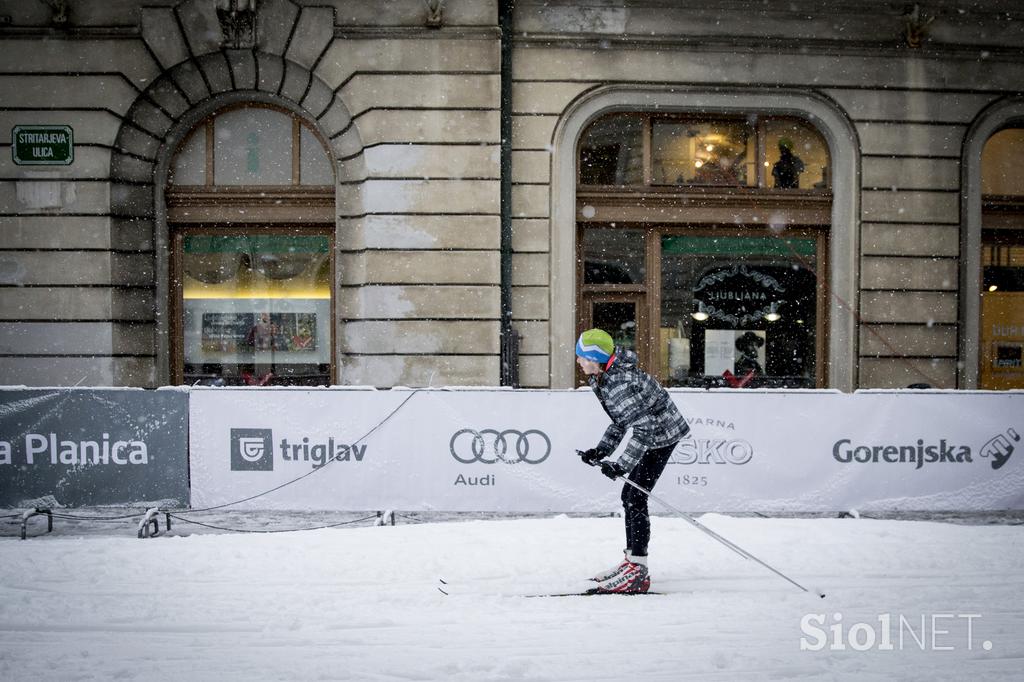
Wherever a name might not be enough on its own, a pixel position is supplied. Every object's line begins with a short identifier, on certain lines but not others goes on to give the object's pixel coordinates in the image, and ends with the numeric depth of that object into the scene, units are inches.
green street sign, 473.1
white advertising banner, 340.5
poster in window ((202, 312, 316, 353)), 507.5
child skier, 231.5
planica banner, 336.5
